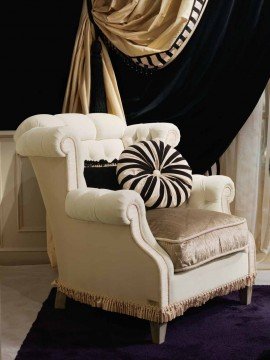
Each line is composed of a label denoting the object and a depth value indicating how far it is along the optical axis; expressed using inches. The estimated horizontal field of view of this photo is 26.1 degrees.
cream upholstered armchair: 92.3
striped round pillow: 109.3
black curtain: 136.9
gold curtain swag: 134.0
